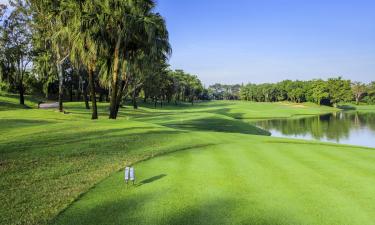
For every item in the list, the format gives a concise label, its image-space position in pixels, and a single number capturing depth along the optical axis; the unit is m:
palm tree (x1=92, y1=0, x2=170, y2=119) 24.14
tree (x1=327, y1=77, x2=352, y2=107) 126.31
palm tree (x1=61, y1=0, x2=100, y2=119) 23.89
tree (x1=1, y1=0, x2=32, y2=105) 40.83
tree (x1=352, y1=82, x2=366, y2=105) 157.50
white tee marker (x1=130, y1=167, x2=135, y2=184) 8.03
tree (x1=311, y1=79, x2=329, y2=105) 125.81
